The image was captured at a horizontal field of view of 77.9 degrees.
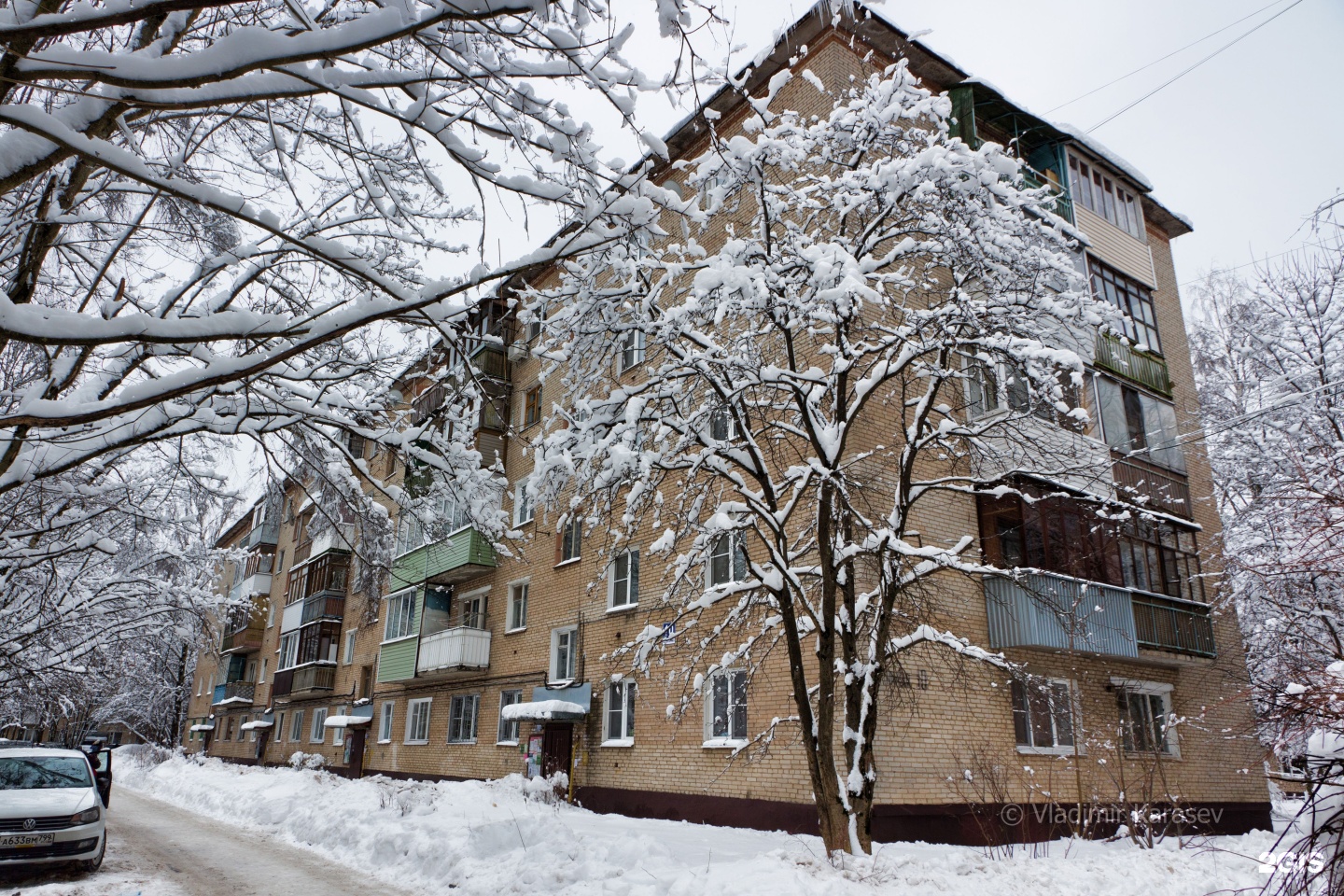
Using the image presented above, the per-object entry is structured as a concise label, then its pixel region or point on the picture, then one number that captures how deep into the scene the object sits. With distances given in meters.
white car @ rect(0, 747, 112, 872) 9.45
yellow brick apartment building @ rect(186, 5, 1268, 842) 12.86
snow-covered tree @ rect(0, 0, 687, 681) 3.07
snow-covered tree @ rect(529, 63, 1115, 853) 8.91
